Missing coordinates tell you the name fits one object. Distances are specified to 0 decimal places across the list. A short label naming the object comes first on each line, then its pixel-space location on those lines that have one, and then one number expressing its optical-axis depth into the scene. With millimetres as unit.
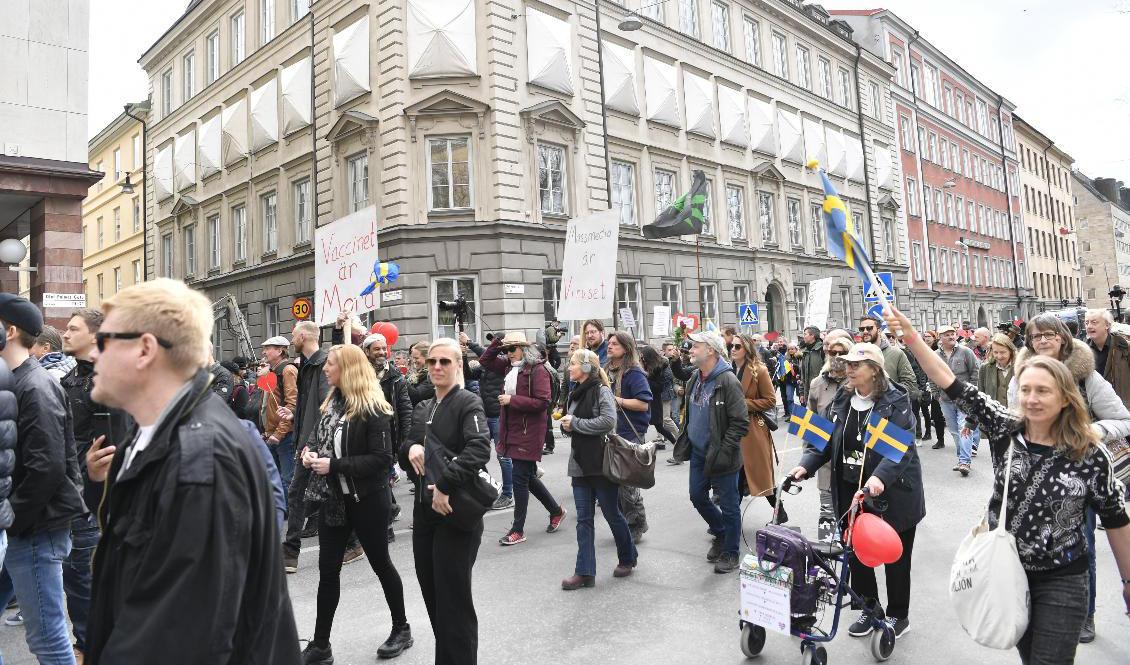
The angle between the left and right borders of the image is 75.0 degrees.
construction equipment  19741
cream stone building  19297
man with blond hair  1802
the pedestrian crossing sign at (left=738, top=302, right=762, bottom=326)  20552
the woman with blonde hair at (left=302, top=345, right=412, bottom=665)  4484
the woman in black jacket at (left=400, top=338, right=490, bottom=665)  3920
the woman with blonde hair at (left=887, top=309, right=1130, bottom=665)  3100
